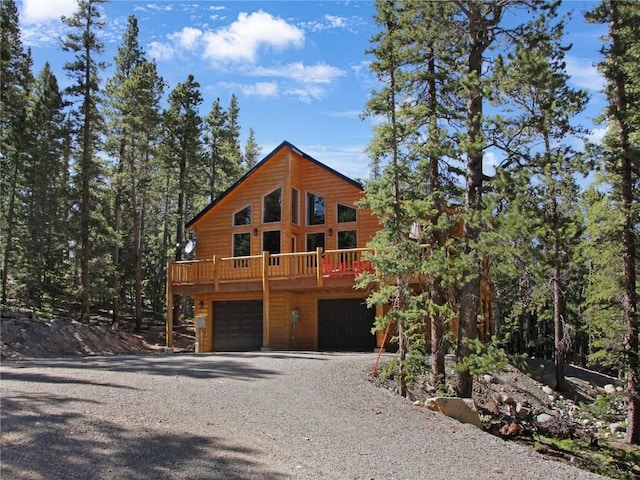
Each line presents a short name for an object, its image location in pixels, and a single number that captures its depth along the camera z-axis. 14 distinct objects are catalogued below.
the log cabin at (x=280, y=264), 19.56
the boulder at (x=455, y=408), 9.55
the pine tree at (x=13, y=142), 26.88
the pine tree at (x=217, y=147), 35.72
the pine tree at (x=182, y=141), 31.15
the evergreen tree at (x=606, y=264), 13.51
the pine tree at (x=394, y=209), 10.98
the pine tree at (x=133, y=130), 29.45
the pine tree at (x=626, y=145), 13.20
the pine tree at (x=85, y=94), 24.98
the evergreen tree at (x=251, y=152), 55.03
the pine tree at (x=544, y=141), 9.05
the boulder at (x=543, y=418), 12.62
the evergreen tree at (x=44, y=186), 30.17
